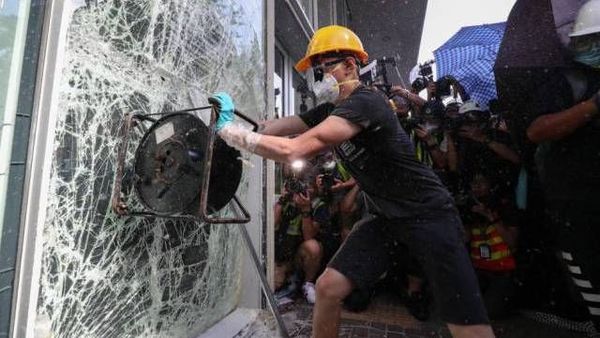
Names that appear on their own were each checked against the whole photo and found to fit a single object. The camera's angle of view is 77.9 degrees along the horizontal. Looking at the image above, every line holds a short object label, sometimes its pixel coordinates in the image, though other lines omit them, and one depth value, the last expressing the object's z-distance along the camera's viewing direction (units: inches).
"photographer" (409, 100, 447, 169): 126.3
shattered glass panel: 46.4
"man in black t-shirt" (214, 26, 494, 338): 59.2
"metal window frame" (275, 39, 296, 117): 200.4
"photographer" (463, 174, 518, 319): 108.6
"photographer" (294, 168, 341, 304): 133.0
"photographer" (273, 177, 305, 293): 138.3
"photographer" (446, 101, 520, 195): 116.0
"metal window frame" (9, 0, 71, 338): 40.4
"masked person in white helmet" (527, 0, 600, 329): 77.7
